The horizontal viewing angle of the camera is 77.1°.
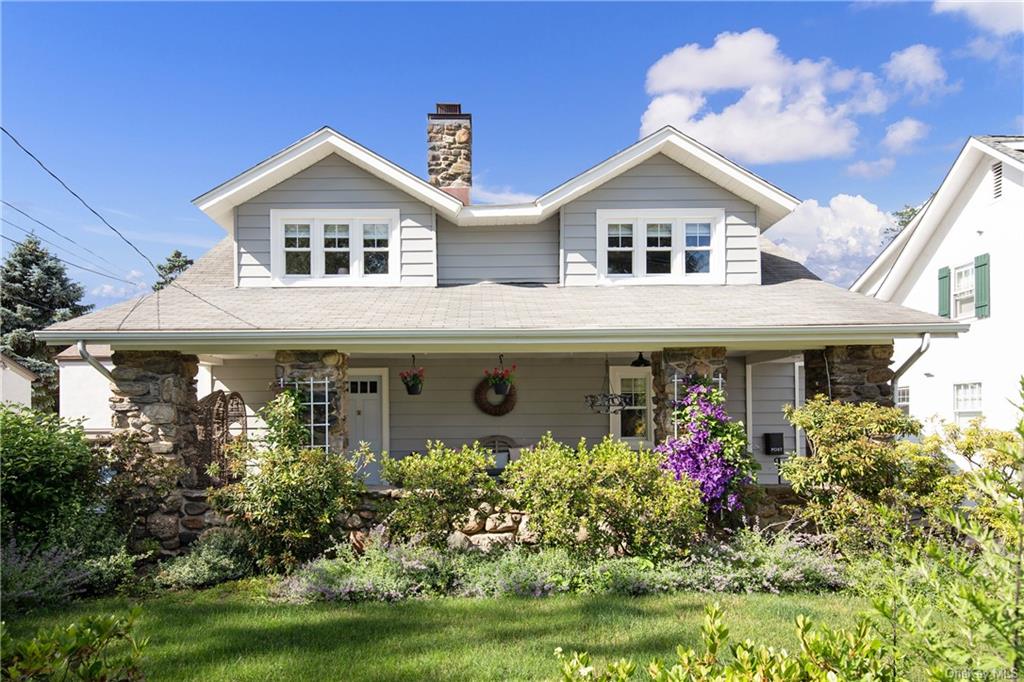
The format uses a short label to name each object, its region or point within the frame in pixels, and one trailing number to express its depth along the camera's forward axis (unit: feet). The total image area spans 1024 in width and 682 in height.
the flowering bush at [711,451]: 23.88
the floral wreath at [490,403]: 36.52
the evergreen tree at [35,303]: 64.95
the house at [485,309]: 25.46
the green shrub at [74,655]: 7.19
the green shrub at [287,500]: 22.17
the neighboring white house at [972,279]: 36.73
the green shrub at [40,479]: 21.16
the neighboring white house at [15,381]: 56.18
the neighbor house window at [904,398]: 47.26
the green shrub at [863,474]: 21.83
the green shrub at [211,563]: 21.18
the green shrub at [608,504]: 21.68
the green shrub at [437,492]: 22.59
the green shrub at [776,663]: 6.88
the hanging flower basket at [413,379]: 32.83
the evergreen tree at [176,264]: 104.78
